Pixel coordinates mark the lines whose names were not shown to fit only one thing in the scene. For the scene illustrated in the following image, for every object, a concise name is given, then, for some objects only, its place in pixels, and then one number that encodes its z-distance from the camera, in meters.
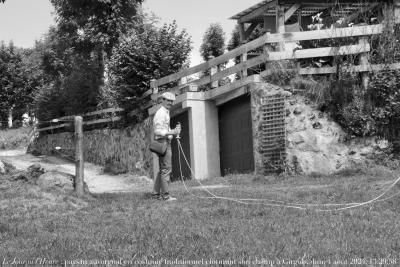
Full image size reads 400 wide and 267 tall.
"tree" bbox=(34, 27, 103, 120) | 27.89
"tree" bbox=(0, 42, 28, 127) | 50.41
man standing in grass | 10.40
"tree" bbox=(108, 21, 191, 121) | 21.73
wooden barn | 15.17
